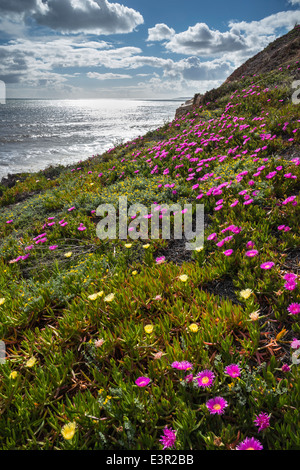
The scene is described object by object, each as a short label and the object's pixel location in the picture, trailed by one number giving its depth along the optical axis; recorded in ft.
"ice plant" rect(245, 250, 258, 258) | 8.26
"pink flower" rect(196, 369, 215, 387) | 5.21
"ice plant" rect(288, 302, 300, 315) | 6.14
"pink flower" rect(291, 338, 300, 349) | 5.45
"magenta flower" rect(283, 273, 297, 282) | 6.64
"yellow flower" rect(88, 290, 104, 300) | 7.75
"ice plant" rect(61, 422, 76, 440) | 4.76
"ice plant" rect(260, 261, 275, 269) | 7.49
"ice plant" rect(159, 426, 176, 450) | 4.62
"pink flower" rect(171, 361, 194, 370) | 5.45
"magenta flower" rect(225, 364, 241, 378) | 5.24
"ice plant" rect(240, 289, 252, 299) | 6.79
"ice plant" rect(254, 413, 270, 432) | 4.49
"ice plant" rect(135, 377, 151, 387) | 5.31
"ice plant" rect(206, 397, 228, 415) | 4.79
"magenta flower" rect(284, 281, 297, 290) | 6.51
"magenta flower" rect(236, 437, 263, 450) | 4.23
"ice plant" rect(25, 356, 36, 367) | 6.25
